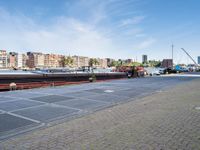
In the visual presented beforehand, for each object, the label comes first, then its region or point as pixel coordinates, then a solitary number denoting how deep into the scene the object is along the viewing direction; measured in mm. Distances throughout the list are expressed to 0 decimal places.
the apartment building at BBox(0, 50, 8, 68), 145054
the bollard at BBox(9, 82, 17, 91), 17193
